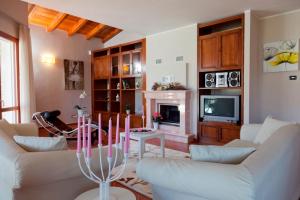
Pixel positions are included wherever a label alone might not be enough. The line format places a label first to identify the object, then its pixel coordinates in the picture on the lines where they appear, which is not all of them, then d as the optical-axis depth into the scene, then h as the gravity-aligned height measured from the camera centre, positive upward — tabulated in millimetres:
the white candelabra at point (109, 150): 1162 -332
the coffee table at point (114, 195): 1304 -662
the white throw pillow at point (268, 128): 2354 -440
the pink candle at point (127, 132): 1201 -235
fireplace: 4945 -512
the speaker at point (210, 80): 4727 +243
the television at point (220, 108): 4375 -380
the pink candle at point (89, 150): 1150 -321
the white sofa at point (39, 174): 1370 -560
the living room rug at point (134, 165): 2521 -1156
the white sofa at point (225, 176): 1071 -491
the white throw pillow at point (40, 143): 1689 -414
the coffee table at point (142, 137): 3248 -734
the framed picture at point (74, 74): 7102 +603
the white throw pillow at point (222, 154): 1434 -437
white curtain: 4544 +398
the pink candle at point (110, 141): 1161 -278
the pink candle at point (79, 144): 1115 -296
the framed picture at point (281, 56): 4016 +672
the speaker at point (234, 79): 4355 +241
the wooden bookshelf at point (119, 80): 6387 +394
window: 4125 +290
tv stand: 4323 +532
